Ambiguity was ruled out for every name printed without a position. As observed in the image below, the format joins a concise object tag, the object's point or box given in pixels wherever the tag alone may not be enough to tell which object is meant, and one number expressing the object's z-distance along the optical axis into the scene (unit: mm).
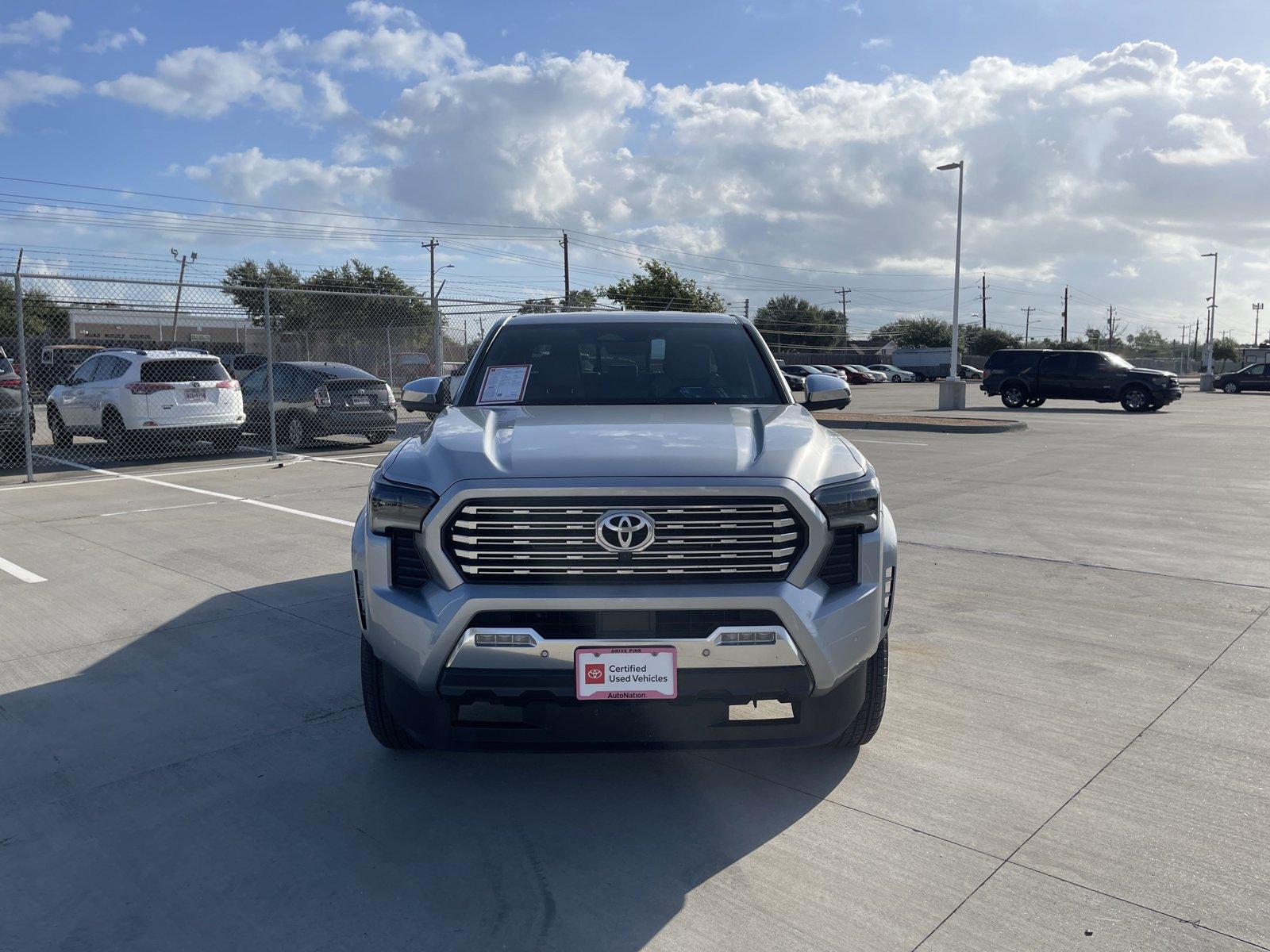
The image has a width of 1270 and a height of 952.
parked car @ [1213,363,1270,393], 42125
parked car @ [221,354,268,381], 22250
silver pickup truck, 3098
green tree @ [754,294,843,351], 124062
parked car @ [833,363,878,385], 57844
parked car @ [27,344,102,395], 18766
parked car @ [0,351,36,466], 12758
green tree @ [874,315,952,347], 121312
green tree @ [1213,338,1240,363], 113688
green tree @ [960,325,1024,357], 116500
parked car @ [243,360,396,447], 15711
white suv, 14133
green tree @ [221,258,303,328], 38284
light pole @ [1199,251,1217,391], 45750
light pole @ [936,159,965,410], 27781
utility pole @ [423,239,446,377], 16875
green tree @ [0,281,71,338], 13852
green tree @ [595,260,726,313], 57281
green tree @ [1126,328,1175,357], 140038
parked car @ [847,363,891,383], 63500
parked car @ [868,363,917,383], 69500
